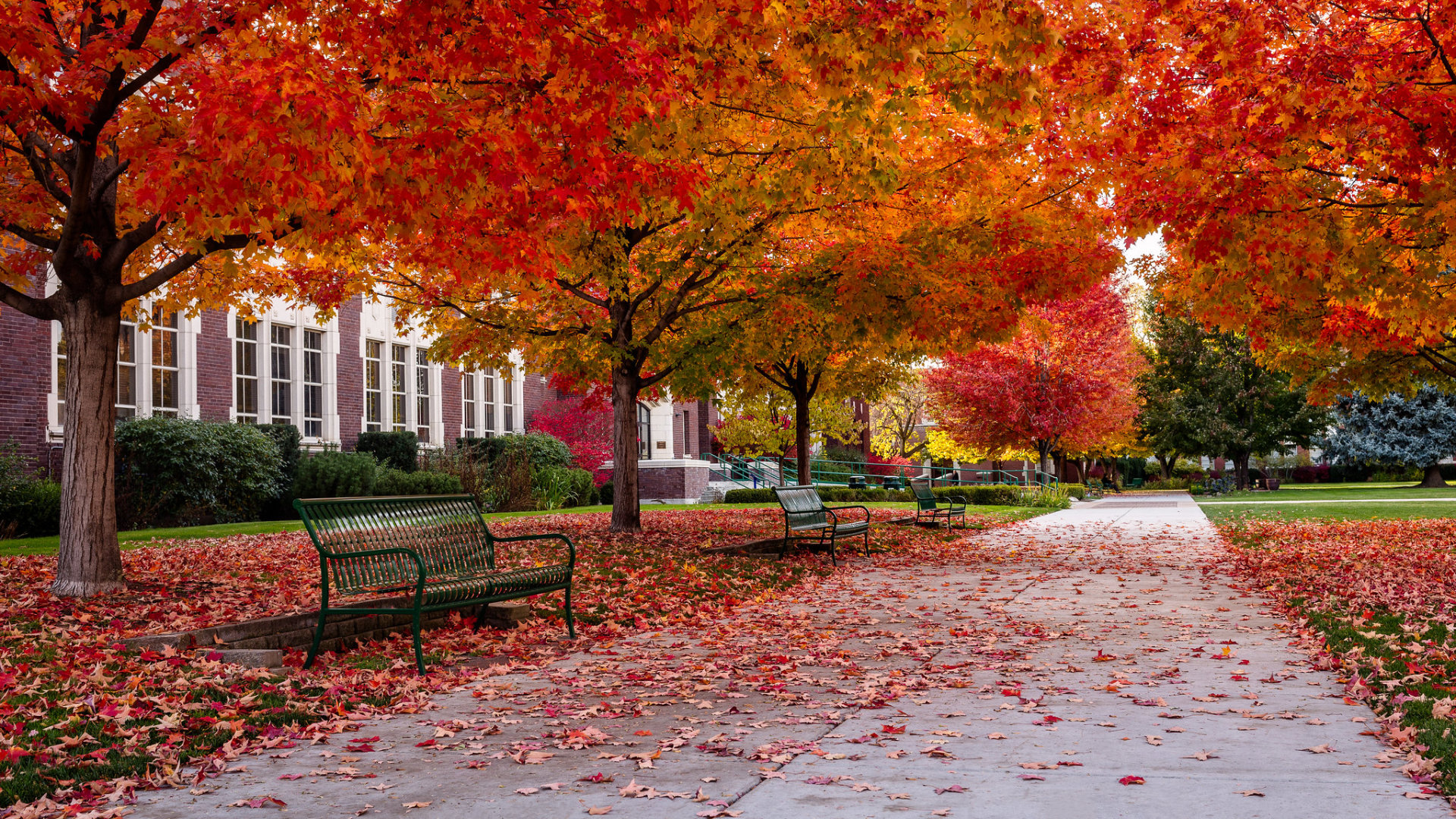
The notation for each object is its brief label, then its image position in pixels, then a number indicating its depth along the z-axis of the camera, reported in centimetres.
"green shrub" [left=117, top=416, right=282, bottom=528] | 1791
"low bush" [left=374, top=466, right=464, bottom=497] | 2228
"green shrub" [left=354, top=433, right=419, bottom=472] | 2470
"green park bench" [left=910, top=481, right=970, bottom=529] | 1914
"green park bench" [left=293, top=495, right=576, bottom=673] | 687
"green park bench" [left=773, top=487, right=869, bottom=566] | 1326
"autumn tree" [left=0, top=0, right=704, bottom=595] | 664
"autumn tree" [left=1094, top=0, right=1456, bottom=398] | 852
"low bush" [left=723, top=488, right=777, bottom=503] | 3070
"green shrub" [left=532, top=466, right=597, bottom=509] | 2664
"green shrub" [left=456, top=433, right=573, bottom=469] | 2750
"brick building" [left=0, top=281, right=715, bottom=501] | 1792
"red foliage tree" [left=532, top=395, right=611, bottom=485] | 3034
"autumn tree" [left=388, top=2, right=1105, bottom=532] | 774
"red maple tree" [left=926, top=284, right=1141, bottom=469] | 3122
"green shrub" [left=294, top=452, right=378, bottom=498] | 2152
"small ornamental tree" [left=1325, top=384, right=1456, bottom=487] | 4488
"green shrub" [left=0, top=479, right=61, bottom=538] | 1584
